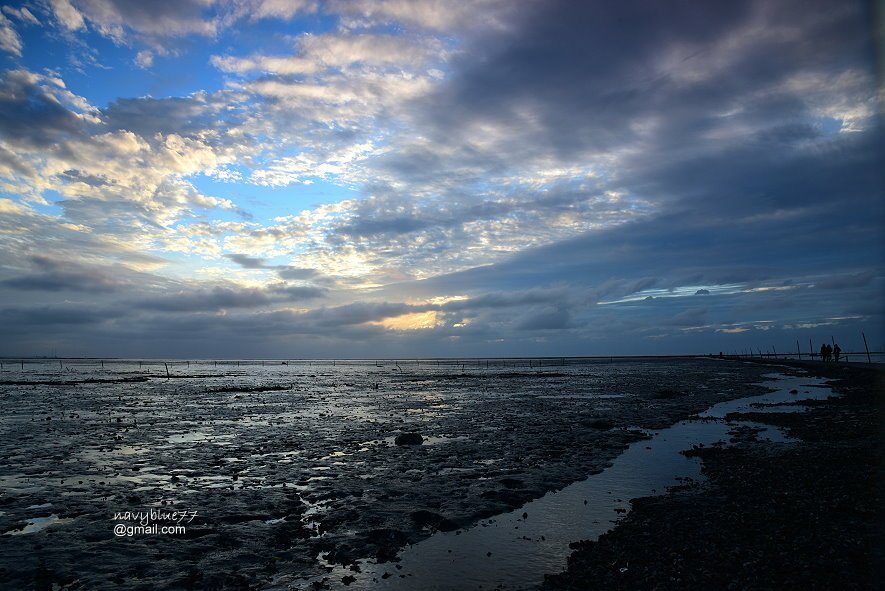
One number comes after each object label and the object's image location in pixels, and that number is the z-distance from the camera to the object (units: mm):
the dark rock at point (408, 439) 25433
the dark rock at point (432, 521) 13275
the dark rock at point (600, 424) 29770
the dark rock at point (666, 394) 48438
